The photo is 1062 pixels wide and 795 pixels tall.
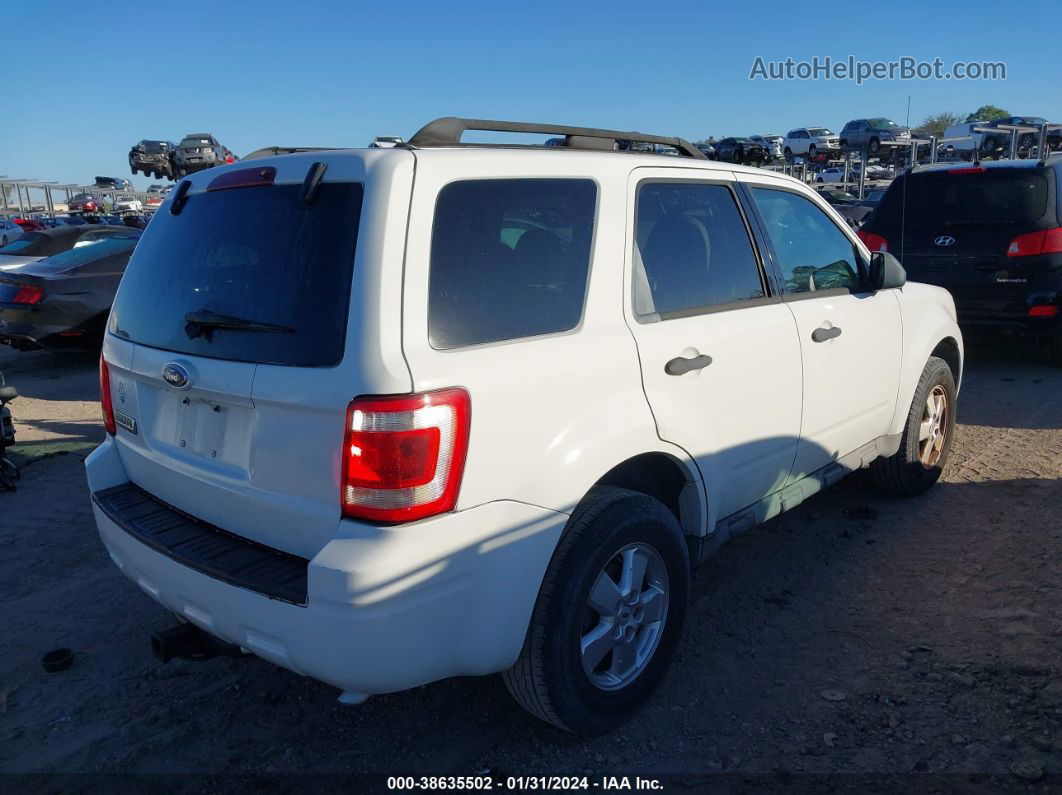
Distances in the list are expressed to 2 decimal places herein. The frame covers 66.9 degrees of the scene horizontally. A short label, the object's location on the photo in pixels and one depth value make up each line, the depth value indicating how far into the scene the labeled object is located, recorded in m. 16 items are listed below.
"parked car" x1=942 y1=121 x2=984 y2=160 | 28.67
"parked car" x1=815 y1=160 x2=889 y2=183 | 37.37
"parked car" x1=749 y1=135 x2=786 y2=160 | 35.69
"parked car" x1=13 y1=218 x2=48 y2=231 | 25.45
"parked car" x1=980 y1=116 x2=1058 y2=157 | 23.03
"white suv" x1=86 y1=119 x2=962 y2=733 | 2.11
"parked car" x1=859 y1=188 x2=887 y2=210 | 20.70
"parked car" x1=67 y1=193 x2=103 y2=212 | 45.44
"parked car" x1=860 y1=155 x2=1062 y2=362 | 7.00
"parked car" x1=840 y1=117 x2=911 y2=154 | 28.80
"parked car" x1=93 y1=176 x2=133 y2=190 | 53.28
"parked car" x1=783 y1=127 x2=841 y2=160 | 36.09
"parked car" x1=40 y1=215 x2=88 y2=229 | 30.22
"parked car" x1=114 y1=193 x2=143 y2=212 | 43.92
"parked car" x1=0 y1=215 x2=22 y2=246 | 22.59
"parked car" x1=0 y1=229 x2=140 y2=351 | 8.71
